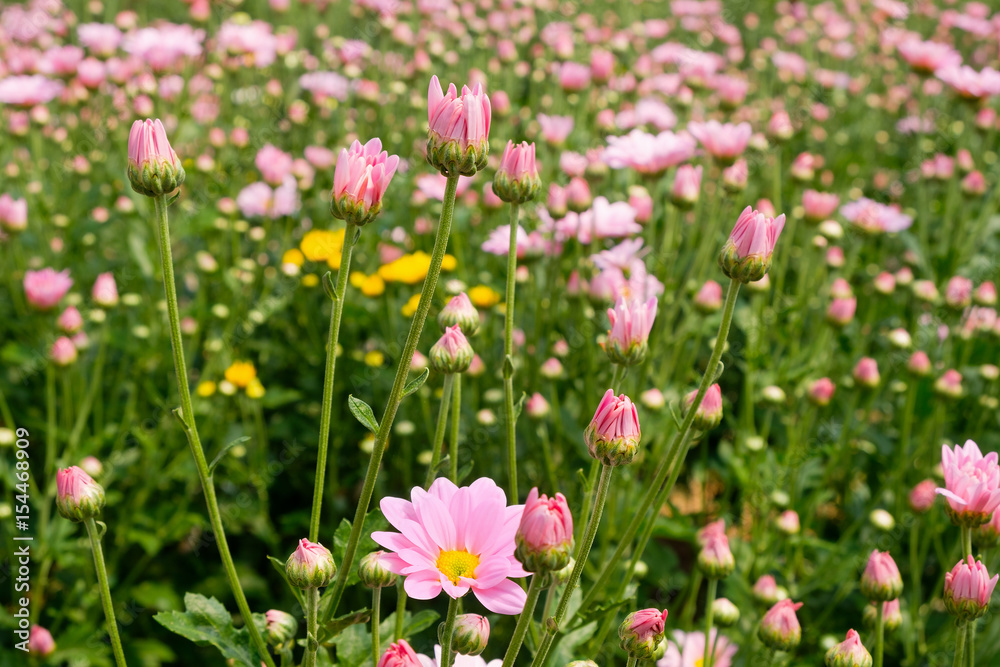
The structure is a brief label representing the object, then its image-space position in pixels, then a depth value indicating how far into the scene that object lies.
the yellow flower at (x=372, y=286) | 1.22
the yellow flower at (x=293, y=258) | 1.33
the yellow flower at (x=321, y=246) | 1.23
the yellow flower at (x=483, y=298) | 1.14
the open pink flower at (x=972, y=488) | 0.76
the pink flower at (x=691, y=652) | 0.91
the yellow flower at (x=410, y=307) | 1.17
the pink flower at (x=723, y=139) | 1.14
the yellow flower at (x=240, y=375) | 1.15
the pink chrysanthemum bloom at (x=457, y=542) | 0.69
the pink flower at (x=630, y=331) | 0.79
